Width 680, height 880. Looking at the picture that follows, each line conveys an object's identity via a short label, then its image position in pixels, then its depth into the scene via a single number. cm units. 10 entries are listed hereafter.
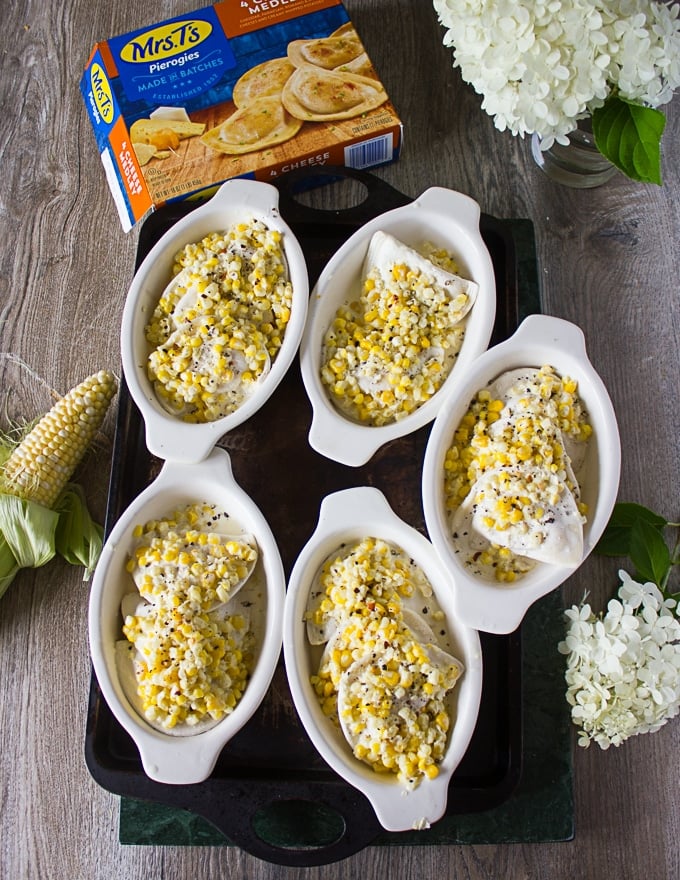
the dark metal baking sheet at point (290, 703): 80
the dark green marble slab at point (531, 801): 84
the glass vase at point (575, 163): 94
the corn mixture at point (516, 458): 79
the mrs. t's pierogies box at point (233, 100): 91
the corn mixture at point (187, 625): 77
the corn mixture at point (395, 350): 83
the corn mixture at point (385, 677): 77
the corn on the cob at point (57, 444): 86
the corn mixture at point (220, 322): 83
